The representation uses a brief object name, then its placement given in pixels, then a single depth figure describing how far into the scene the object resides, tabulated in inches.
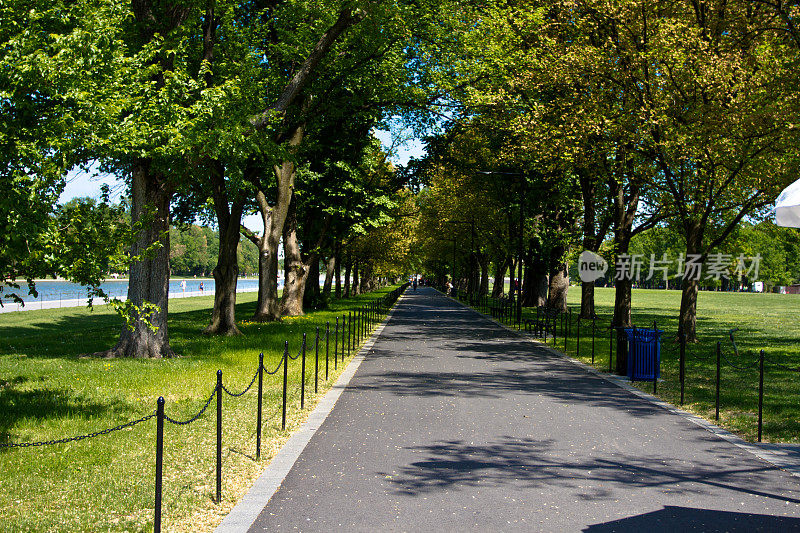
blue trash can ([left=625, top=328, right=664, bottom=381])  557.0
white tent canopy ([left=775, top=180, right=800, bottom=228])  261.6
